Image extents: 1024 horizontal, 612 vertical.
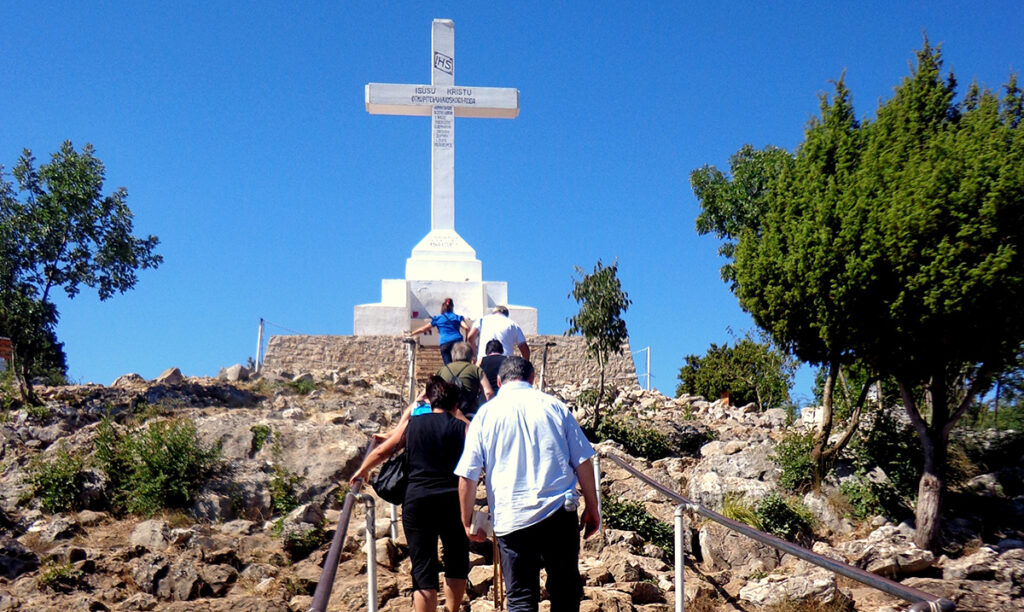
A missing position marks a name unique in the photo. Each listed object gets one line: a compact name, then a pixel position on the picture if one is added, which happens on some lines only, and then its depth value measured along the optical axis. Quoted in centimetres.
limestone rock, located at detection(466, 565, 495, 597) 720
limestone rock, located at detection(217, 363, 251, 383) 1648
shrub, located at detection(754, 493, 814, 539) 1034
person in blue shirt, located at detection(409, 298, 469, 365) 1150
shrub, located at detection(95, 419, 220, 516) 1013
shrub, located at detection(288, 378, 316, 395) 1565
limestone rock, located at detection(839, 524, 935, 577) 913
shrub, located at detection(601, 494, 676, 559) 951
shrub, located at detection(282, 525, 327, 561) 898
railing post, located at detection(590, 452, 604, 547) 811
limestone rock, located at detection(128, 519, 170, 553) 904
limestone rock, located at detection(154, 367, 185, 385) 1520
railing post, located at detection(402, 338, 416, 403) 1115
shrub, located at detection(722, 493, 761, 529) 1027
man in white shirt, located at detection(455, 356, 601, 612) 475
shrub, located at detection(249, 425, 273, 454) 1141
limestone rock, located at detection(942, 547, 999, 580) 920
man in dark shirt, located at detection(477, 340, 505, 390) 869
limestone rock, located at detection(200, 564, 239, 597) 799
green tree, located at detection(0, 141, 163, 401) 1456
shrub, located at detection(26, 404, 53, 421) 1314
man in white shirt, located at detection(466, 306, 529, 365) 1003
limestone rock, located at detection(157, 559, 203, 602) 789
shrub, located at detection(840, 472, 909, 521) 1085
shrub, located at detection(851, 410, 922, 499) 1116
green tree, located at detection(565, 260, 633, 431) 1440
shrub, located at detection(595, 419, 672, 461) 1341
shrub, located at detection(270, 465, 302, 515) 1020
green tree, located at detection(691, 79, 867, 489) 1061
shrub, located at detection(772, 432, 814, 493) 1139
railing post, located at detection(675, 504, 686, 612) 589
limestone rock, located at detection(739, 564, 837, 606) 768
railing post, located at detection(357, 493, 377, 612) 533
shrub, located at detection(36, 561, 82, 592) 824
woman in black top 555
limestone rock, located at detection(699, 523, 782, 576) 902
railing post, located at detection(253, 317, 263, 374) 2004
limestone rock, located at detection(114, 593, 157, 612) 767
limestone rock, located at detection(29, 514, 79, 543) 945
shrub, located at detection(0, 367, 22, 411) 1368
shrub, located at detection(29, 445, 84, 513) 1014
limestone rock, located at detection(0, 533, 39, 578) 862
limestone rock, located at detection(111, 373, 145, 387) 1543
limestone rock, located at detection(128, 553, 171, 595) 804
